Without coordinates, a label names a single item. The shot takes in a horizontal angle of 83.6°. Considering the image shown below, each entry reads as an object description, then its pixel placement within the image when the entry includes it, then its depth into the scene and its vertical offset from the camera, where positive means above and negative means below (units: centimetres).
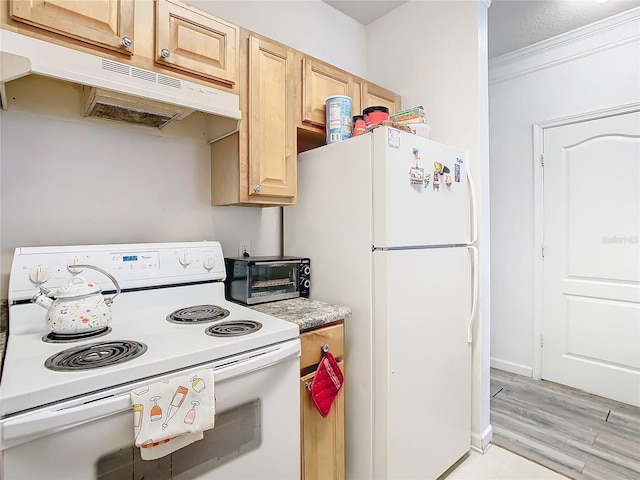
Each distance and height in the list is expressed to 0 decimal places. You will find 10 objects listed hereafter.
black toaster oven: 166 -18
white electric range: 78 -32
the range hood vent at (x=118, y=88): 105 +53
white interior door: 254 -12
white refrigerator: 152 -19
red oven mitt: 142 -58
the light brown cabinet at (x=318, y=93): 183 +83
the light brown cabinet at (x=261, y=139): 160 +48
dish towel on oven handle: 86 -43
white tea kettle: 111 -21
